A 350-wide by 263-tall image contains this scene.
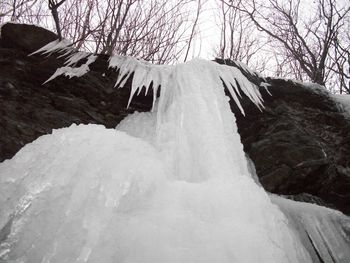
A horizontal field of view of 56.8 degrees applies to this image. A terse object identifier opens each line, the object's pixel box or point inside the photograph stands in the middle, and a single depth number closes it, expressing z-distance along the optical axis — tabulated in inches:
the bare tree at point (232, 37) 255.0
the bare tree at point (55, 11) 109.7
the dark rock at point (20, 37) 104.0
